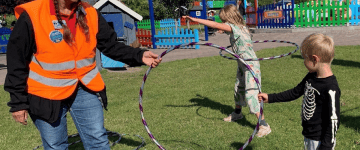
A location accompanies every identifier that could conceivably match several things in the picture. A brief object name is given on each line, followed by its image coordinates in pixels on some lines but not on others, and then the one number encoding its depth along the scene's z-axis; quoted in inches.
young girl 223.9
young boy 127.0
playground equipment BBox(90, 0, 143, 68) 578.2
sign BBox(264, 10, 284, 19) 989.2
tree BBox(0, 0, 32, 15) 952.9
